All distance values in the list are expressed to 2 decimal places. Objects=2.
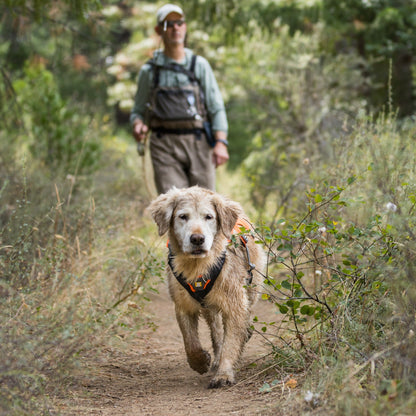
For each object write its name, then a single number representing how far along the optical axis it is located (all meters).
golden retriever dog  4.58
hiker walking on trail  6.52
